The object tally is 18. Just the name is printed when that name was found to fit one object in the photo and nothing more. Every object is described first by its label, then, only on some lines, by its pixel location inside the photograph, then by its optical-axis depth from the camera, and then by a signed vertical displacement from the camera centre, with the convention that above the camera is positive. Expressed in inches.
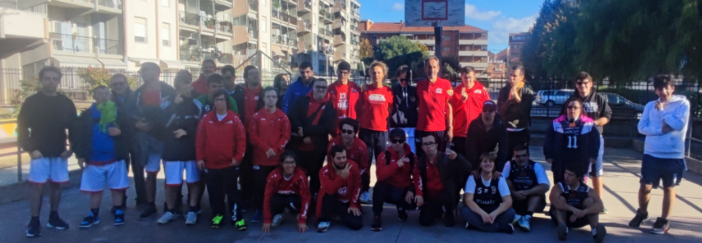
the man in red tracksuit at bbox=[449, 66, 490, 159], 241.8 -5.2
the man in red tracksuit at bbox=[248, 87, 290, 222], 219.9 -18.7
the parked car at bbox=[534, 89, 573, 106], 494.5 -3.8
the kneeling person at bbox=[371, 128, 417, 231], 211.3 -38.5
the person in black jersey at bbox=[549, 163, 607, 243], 194.1 -44.8
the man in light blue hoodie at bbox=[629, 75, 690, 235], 196.7 -20.5
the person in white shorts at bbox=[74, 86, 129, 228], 212.5 -27.4
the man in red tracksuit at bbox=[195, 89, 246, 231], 211.5 -27.1
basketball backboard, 312.3 +52.8
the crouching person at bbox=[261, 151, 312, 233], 209.6 -45.4
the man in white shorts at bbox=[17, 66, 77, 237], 197.9 -18.6
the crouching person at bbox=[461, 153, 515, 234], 200.7 -46.7
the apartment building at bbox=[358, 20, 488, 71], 3718.5 +451.5
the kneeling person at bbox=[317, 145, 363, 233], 208.4 -44.6
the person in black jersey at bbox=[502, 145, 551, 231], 210.1 -40.6
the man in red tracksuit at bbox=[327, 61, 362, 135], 247.3 -1.5
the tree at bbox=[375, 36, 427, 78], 2277.4 +216.6
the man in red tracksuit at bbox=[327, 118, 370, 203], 221.1 -24.7
